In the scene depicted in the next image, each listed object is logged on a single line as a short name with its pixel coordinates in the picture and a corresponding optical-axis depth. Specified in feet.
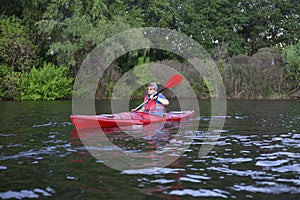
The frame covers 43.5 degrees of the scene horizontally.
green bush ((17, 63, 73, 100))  72.64
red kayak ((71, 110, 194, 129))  26.48
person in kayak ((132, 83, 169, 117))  32.50
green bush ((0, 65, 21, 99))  71.82
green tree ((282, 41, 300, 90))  80.64
